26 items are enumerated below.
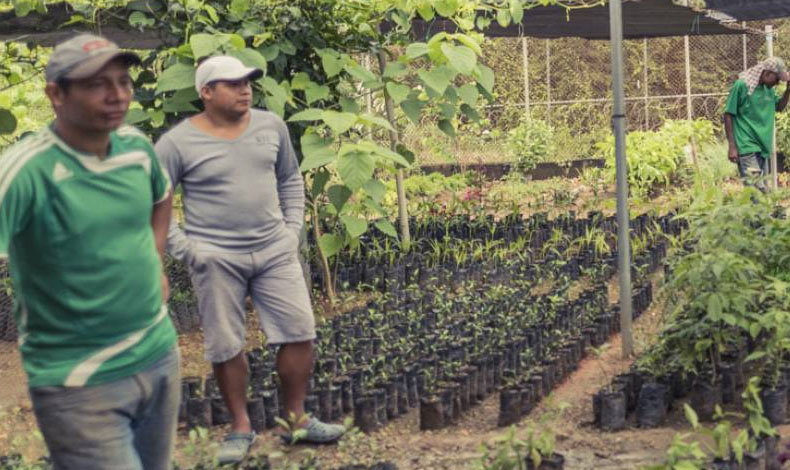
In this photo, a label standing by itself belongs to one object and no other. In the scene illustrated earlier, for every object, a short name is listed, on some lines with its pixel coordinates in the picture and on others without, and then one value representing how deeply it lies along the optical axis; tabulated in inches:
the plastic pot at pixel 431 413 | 214.7
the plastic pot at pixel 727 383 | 218.4
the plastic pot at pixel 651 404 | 209.2
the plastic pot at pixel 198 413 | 220.5
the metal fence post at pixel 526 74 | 610.8
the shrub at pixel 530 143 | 585.3
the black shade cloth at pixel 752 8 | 378.7
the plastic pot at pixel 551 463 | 172.2
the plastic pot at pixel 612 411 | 207.8
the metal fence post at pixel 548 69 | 666.0
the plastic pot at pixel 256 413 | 216.2
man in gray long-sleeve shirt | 187.0
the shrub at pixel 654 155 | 486.6
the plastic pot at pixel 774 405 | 205.9
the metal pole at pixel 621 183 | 240.8
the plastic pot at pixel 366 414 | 215.6
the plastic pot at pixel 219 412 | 222.2
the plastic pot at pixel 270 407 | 219.8
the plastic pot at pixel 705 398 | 211.6
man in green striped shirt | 111.7
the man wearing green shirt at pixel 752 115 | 381.7
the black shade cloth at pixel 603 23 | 404.8
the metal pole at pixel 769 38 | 471.2
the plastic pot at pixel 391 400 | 223.6
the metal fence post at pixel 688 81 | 609.0
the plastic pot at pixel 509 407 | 215.6
